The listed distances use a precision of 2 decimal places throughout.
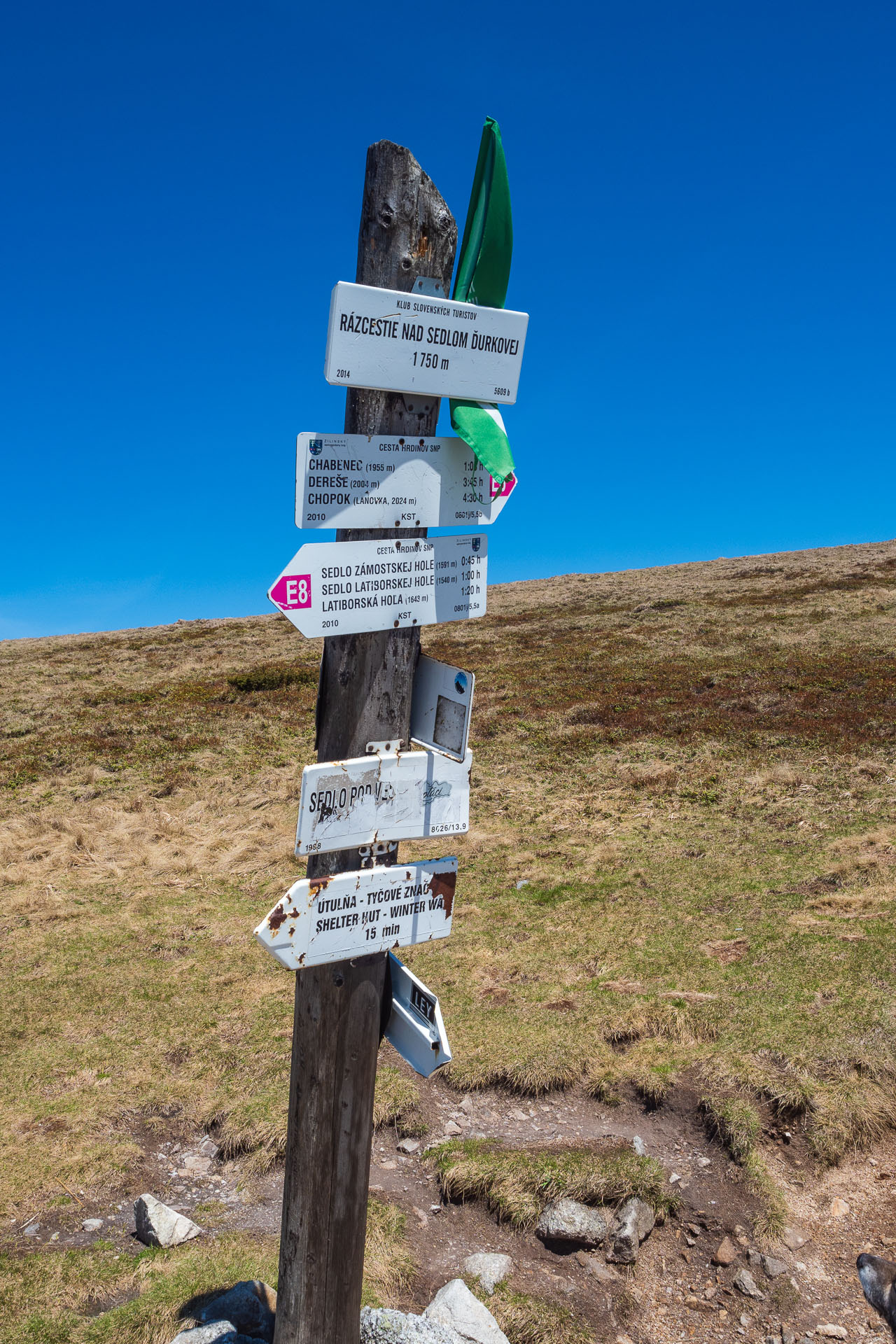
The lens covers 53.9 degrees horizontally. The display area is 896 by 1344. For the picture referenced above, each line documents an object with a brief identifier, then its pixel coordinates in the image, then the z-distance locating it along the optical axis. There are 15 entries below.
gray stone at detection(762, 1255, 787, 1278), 5.22
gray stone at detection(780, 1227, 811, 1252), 5.40
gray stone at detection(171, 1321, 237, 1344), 4.41
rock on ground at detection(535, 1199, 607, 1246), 5.46
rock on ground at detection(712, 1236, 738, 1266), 5.32
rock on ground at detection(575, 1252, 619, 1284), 5.26
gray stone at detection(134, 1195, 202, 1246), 5.56
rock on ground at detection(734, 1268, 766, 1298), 5.13
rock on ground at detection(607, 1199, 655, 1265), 5.39
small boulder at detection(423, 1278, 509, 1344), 4.58
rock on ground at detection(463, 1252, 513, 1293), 5.22
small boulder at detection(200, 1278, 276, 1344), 4.64
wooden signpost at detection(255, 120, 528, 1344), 3.54
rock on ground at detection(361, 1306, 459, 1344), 4.41
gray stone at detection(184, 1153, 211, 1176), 6.63
